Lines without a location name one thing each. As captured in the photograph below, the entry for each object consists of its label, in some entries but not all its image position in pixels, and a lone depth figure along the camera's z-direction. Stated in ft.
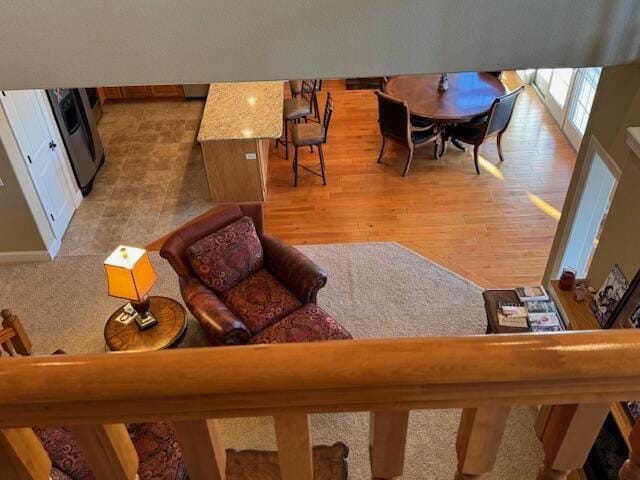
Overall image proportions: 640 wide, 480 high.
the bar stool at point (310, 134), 21.59
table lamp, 12.64
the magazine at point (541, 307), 13.08
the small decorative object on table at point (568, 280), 12.93
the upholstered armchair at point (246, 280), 13.62
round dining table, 22.38
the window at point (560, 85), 24.24
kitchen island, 19.75
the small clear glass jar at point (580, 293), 12.67
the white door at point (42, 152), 17.19
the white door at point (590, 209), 12.78
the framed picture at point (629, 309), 10.08
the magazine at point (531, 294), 13.43
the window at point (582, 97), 21.31
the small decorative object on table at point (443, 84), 23.73
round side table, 13.57
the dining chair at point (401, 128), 21.63
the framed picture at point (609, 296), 11.16
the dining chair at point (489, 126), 21.50
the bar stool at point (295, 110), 22.93
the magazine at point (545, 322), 12.72
